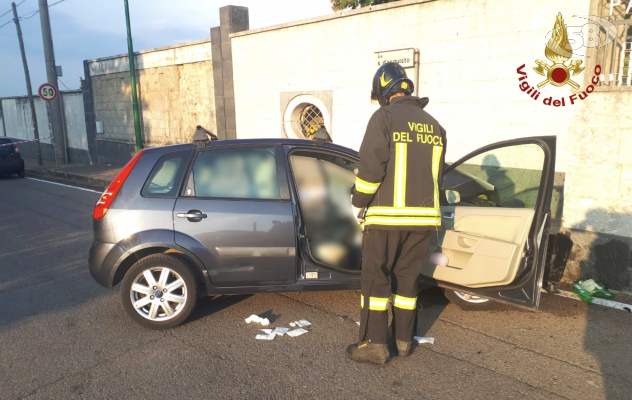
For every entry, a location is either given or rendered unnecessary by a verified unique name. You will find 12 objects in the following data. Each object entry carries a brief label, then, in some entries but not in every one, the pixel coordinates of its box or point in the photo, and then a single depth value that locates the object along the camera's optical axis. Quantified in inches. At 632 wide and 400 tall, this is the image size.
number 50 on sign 647.8
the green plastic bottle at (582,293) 180.6
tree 725.9
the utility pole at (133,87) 535.2
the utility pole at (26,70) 765.9
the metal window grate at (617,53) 194.2
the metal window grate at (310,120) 438.0
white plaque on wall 341.7
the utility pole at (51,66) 695.1
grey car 156.0
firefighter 129.7
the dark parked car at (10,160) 603.8
